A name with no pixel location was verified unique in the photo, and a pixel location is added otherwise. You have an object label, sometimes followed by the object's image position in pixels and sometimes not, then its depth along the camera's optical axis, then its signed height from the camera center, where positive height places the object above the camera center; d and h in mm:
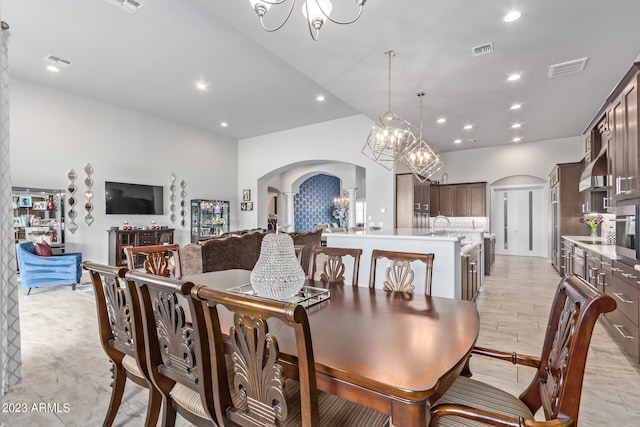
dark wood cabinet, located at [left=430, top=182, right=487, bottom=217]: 8344 +481
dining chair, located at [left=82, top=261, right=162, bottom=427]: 1362 -576
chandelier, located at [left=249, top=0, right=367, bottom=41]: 1891 +1305
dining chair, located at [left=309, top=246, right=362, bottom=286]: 2213 -352
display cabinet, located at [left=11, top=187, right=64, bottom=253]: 5395 +9
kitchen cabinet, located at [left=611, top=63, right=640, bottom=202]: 2691 +753
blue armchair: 4453 -776
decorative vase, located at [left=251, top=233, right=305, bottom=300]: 1479 -255
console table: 6438 -516
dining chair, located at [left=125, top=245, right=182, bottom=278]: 2189 -322
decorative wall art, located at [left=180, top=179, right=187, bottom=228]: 8003 +301
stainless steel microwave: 2512 -151
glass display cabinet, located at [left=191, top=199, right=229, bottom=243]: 8164 -45
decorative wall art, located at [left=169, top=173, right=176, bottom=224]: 7780 +496
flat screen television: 6699 +413
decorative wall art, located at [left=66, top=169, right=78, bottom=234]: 6055 +267
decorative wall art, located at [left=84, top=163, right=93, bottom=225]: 6324 +445
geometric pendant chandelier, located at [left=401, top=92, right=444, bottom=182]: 4210 +840
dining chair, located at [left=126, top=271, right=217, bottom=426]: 1113 -542
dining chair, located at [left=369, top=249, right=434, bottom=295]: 1925 -351
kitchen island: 3170 -380
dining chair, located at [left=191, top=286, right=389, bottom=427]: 861 -482
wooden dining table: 857 -463
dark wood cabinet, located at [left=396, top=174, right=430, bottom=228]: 6898 +349
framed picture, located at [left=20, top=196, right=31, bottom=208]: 5410 +267
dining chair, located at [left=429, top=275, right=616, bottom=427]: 873 -568
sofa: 3963 -512
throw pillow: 4679 -512
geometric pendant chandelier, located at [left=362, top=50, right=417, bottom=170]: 3783 +985
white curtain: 2027 -286
